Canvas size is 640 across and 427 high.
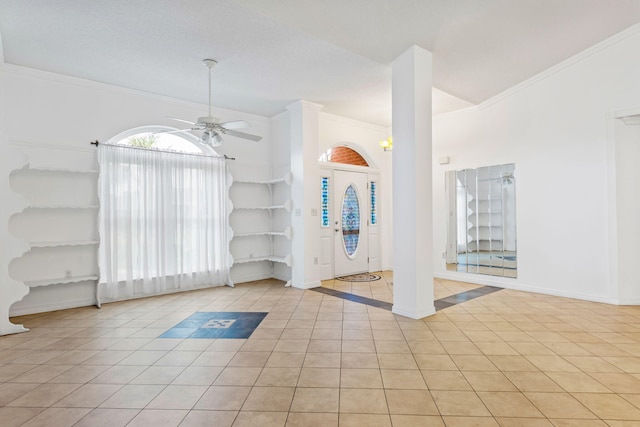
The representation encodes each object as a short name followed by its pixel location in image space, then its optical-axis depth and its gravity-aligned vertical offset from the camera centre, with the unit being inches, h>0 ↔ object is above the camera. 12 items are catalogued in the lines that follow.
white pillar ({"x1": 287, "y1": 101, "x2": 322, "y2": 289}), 219.1 +15.2
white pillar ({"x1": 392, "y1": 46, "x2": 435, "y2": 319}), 149.6 +13.5
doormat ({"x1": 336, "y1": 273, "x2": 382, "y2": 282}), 240.4 -46.4
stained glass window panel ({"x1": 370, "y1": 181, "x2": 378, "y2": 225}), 278.5 +9.7
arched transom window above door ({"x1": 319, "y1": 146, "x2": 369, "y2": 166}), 255.0 +48.2
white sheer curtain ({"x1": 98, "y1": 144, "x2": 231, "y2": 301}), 182.7 -2.1
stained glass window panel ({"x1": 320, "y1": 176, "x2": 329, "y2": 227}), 248.1 +10.9
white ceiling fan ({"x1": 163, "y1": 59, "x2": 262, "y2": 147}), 156.5 +44.1
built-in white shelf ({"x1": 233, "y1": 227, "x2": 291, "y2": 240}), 226.1 -11.3
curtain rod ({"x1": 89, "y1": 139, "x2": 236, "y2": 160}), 178.5 +41.2
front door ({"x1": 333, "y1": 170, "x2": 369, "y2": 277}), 254.1 -5.1
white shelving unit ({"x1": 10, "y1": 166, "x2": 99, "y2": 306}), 161.5 -2.8
